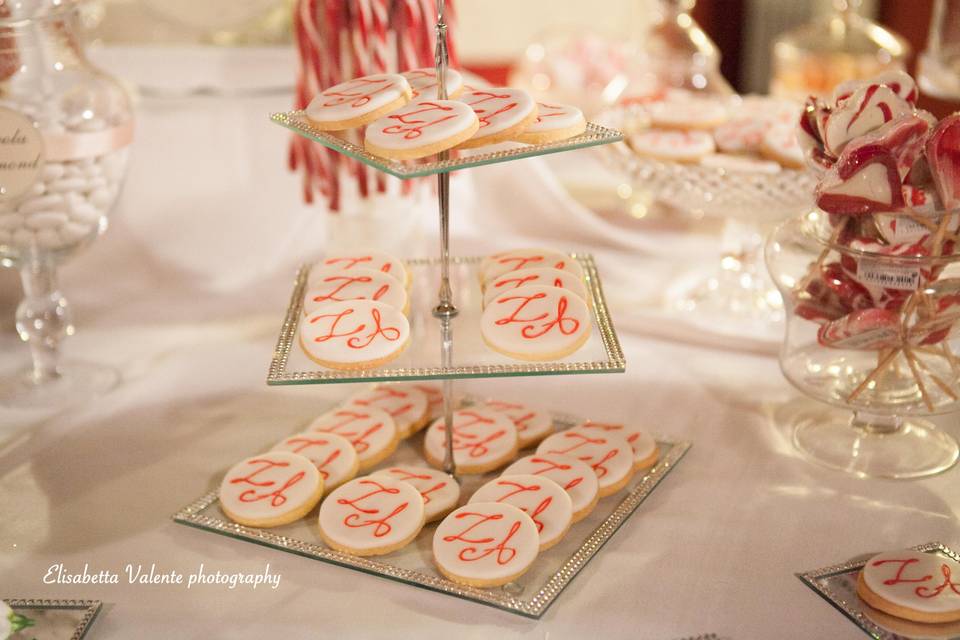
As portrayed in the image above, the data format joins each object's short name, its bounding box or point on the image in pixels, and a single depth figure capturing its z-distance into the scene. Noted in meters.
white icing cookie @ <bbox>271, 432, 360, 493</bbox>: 1.08
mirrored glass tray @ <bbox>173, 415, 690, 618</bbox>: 0.93
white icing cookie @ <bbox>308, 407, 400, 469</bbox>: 1.13
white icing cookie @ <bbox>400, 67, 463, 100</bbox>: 0.97
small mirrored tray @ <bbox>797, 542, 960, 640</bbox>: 0.88
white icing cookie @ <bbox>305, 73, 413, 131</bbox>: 0.93
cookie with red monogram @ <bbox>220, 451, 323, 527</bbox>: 1.02
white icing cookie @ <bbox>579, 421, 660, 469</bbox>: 1.13
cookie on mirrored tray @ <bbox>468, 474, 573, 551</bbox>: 0.98
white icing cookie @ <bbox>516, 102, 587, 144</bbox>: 0.93
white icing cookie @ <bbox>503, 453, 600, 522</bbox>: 1.03
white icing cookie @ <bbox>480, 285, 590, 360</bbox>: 0.96
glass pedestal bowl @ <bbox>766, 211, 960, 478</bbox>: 1.02
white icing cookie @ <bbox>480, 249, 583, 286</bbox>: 1.11
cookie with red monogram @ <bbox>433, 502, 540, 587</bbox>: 0.93
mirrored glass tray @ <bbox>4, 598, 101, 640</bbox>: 0.89
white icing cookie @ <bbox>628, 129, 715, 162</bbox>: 1.42
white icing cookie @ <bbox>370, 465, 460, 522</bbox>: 1.03
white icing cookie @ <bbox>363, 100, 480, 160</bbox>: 0.88
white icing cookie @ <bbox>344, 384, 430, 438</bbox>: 1.20
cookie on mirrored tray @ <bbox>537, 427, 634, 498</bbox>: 1.08
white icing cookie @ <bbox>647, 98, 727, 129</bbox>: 1.51
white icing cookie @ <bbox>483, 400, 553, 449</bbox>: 1.17
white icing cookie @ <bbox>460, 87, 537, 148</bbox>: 0.92
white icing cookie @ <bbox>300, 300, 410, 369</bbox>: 0.96
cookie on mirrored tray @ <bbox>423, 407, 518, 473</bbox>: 1.12
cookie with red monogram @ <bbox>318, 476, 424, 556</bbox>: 0.98
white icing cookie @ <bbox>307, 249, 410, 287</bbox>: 1.10
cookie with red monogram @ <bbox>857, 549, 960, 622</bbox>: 0.88
